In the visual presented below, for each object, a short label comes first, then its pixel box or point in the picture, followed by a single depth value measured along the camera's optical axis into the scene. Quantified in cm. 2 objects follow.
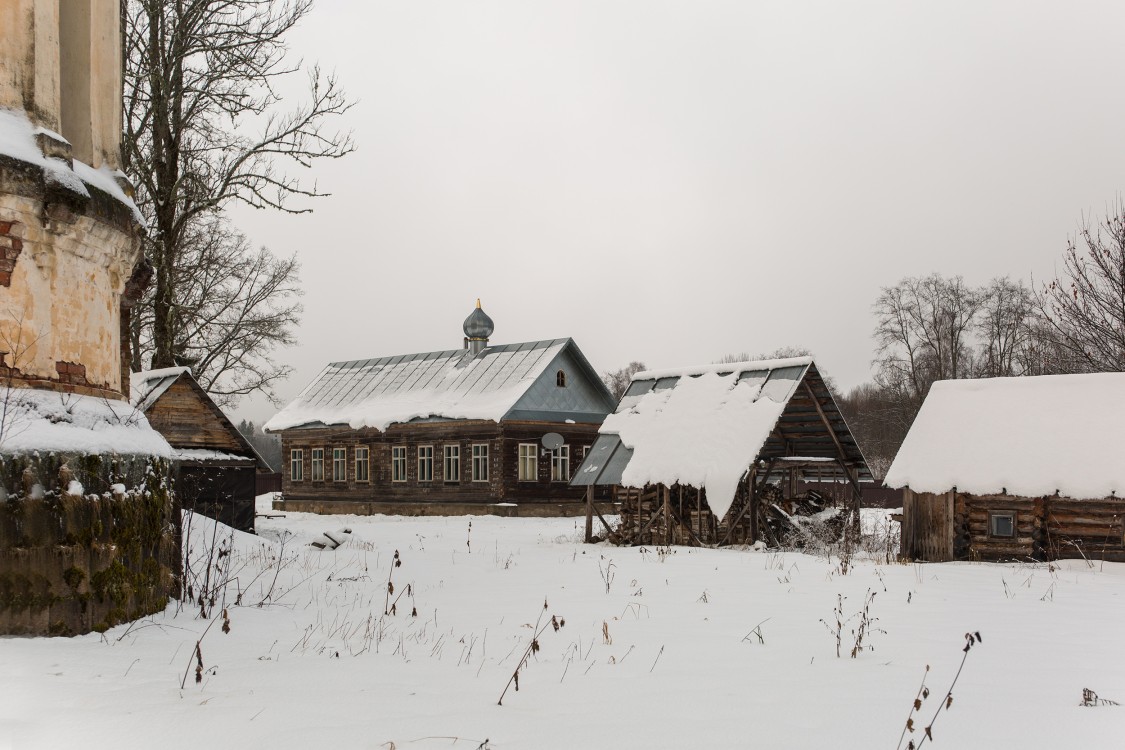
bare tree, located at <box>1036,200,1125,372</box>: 2297
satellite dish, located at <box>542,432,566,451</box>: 2800
